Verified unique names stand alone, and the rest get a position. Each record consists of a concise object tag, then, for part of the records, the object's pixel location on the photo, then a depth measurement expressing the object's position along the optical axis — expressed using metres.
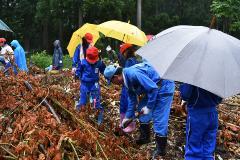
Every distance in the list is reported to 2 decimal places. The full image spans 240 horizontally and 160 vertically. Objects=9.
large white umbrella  4.14
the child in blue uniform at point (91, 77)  8.33
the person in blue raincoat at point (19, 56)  12.17
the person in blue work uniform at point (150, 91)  6.37
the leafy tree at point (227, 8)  19.31
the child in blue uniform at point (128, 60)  7.26
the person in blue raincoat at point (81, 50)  9.38
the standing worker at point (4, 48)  10.75
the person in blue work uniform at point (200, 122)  4.65
